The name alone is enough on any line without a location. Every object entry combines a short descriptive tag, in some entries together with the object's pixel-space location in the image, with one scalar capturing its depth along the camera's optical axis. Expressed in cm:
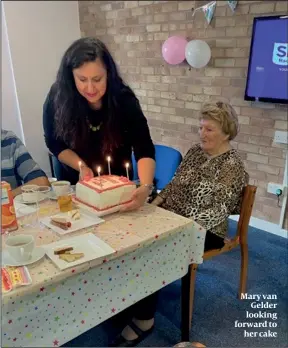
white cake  123
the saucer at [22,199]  135
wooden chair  164
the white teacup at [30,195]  134
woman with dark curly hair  137
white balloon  255
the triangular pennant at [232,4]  237
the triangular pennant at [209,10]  250
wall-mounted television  220
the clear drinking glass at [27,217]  118
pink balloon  271
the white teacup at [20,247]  93
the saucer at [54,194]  139
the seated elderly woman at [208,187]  155
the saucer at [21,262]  93
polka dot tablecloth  89
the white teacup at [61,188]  138
